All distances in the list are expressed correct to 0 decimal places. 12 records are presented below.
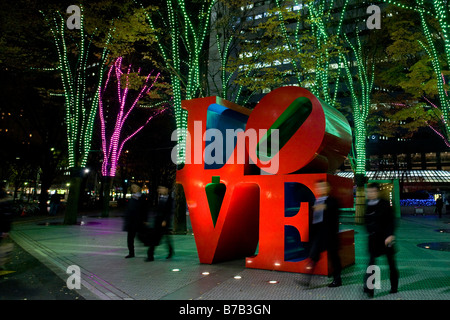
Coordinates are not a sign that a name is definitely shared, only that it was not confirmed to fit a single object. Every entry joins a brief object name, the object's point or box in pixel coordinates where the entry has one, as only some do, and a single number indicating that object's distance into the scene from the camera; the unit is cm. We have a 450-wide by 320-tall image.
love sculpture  662
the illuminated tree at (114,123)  1822
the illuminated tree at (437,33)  999
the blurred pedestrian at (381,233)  504
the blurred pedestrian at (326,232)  543
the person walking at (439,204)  2255
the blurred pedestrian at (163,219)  781
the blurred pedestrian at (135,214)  785
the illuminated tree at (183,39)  1198
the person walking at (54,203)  2206
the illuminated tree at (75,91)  1394
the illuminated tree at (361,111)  1614
